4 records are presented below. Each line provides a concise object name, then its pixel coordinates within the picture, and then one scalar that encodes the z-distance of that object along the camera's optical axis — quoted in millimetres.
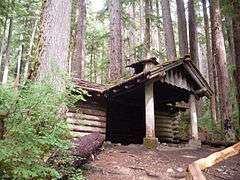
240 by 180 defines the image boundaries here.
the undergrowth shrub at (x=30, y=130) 3155
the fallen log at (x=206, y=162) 2901
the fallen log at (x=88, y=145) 4820
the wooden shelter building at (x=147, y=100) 7192
